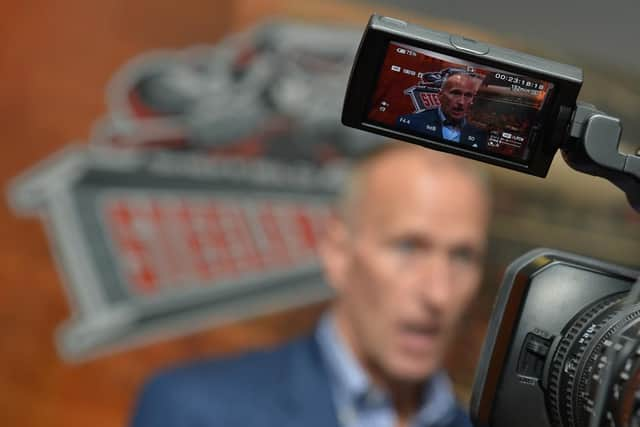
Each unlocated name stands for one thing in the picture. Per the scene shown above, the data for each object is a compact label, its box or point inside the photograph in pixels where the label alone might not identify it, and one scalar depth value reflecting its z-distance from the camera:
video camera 0.84
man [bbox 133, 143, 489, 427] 1.56
